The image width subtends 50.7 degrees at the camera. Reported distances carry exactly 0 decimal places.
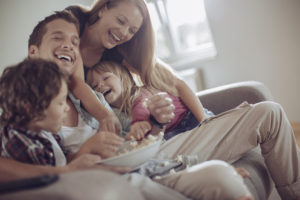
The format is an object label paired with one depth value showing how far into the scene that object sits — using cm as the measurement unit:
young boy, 82
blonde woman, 142
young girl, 133
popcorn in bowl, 92
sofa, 51
